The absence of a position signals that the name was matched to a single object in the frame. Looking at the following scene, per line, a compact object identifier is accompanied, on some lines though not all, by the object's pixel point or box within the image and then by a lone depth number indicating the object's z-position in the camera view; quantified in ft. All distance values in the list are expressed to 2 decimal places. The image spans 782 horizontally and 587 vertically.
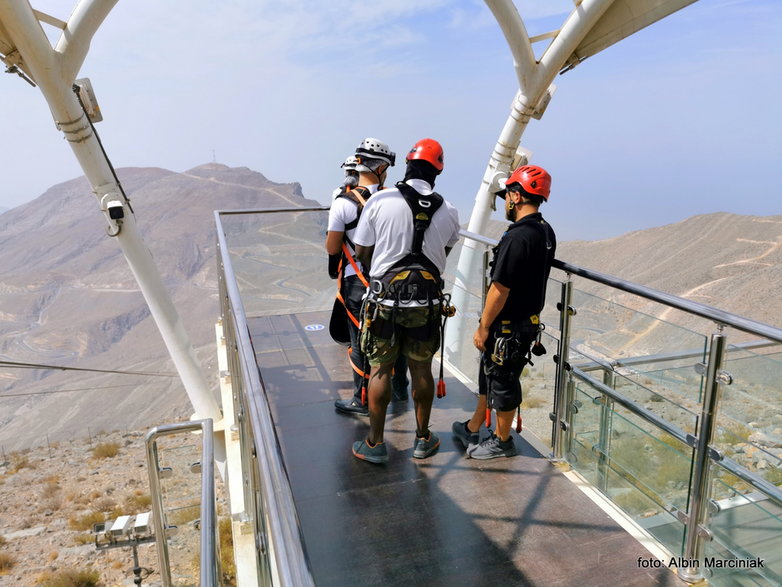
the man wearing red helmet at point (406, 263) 10.89
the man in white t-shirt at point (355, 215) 12.76
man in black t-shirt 10.64
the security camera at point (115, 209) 27.48
